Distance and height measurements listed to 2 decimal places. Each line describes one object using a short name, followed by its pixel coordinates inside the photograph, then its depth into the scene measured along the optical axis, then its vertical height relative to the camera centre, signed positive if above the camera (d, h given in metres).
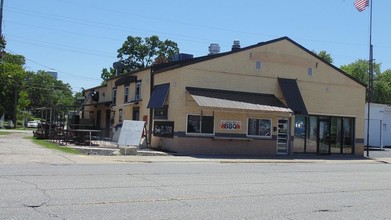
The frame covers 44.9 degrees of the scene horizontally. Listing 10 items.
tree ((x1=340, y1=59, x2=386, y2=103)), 78.19 +10.35
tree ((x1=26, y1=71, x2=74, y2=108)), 102.56 +7.15
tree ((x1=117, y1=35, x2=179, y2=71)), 71.31 +11.40
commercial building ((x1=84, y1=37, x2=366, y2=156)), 25.33 +1.53
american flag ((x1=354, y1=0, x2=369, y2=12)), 31.21 +8.57
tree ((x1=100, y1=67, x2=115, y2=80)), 71.87 +7.87
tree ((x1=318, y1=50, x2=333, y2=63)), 81.38 +13.32
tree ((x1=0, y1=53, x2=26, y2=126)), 72.50 +5.53
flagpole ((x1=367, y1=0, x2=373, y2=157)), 38.12 +6.49
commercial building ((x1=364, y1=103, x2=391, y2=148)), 40.84 +0.96
